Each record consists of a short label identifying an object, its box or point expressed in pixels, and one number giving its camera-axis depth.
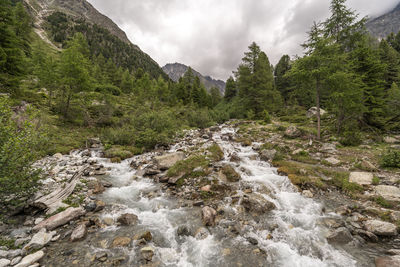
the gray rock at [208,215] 6.27
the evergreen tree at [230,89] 60.27
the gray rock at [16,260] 4.11
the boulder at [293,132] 18.91
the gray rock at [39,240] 4.69
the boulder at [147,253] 4.78
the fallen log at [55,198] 6.31
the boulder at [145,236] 5.49
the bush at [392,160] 9.70
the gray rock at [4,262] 4.07
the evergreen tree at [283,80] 48.81
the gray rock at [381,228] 5.36
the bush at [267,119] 29.27
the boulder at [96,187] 8.44
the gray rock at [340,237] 5.32
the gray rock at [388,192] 7.18
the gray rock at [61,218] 5.54
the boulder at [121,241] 5.18
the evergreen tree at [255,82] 32.81
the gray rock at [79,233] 5.27
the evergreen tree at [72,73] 20.08
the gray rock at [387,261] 4.29
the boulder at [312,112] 32.41
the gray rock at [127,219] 6.25
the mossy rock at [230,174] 9.62
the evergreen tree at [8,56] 15.74
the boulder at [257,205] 6.98
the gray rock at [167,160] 11.32
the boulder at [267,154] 13.13
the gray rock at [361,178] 8.60
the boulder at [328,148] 13.52
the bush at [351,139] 14.69
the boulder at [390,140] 14.81
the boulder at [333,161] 11.27
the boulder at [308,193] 8.07
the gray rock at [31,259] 4.09
